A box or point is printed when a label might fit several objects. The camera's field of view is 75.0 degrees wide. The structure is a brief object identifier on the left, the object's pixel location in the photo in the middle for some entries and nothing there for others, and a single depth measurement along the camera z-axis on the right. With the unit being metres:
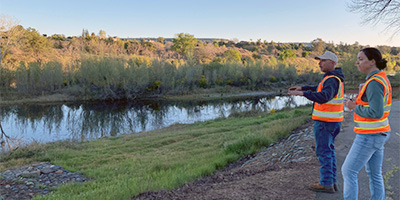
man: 3.72
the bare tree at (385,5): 11.96
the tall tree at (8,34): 34.32
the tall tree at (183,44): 90.69
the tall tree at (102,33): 95.15
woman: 2.80
